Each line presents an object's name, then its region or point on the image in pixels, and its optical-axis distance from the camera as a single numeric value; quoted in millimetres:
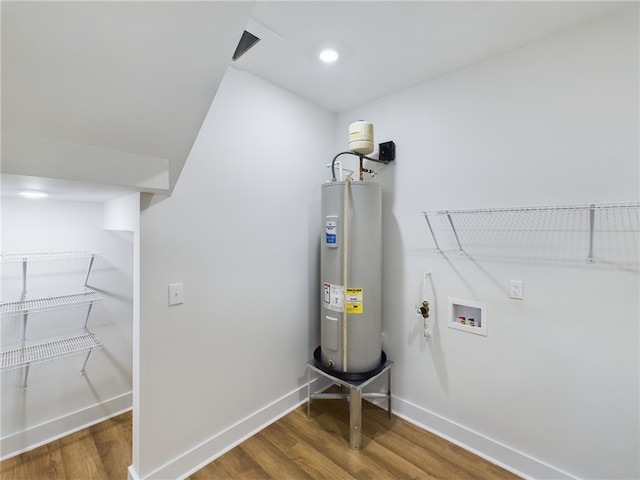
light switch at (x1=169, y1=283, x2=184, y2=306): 1584
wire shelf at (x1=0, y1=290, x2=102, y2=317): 1668
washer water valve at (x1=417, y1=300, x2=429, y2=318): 1979
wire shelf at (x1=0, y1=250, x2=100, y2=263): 1674
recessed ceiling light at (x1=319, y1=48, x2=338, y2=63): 1683
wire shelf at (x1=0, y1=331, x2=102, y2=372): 1678
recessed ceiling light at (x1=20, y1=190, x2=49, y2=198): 1529
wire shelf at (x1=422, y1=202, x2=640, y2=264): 1388
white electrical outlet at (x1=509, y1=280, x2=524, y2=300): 1673
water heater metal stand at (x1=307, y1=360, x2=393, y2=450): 1836
